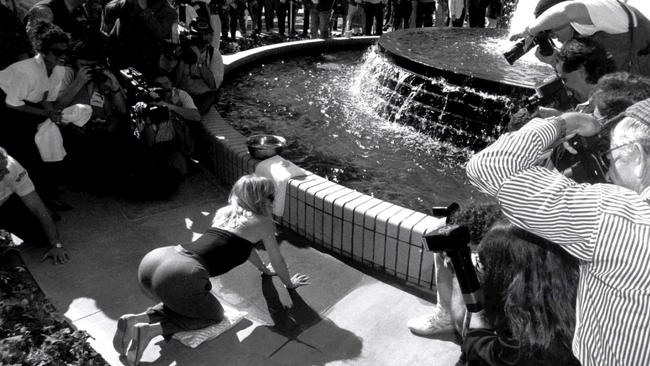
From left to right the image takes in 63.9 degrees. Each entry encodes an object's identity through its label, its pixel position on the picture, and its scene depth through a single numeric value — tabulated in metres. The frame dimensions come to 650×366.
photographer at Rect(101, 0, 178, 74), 5.33
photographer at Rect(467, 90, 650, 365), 1.44
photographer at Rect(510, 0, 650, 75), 2.96
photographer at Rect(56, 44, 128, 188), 4.49
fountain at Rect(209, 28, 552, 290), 3.68
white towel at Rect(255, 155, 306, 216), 4.03
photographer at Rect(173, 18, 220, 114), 5.54
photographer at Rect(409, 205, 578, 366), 1.74
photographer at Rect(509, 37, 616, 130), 2.56
